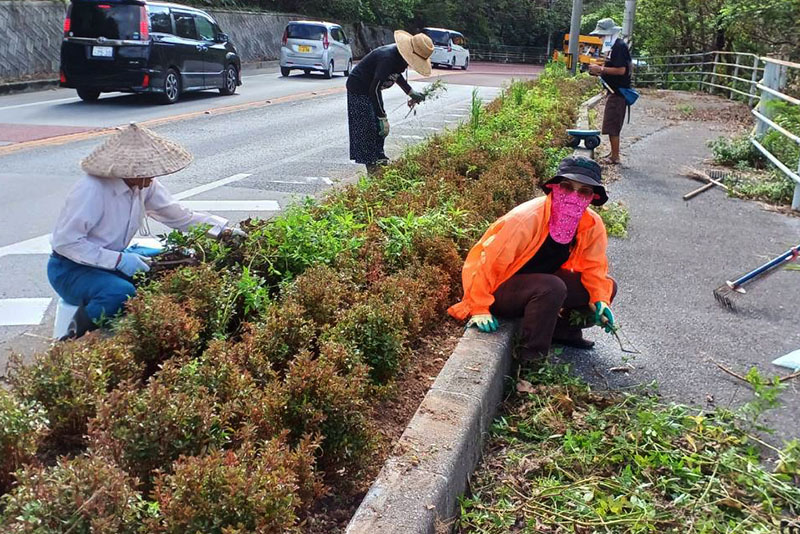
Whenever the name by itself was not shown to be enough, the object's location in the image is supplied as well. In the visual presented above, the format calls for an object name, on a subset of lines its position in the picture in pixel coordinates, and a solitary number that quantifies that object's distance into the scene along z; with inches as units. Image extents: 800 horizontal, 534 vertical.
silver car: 969.5
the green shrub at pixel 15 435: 92.7
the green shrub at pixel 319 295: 136.6
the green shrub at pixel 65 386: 103.3
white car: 1433.3
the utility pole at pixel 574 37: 1023.1
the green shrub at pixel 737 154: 409.1
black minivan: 560.1
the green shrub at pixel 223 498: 79.6
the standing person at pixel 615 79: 386.6
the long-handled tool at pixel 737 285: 198.8
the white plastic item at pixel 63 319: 151.2
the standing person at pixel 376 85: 282.7
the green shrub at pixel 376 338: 126.5
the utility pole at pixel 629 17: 840.9
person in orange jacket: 152.7
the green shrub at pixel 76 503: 76.7
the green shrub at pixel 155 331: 121.3
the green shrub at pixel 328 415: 102.7
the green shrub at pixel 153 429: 90.6
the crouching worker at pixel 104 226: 149.2
